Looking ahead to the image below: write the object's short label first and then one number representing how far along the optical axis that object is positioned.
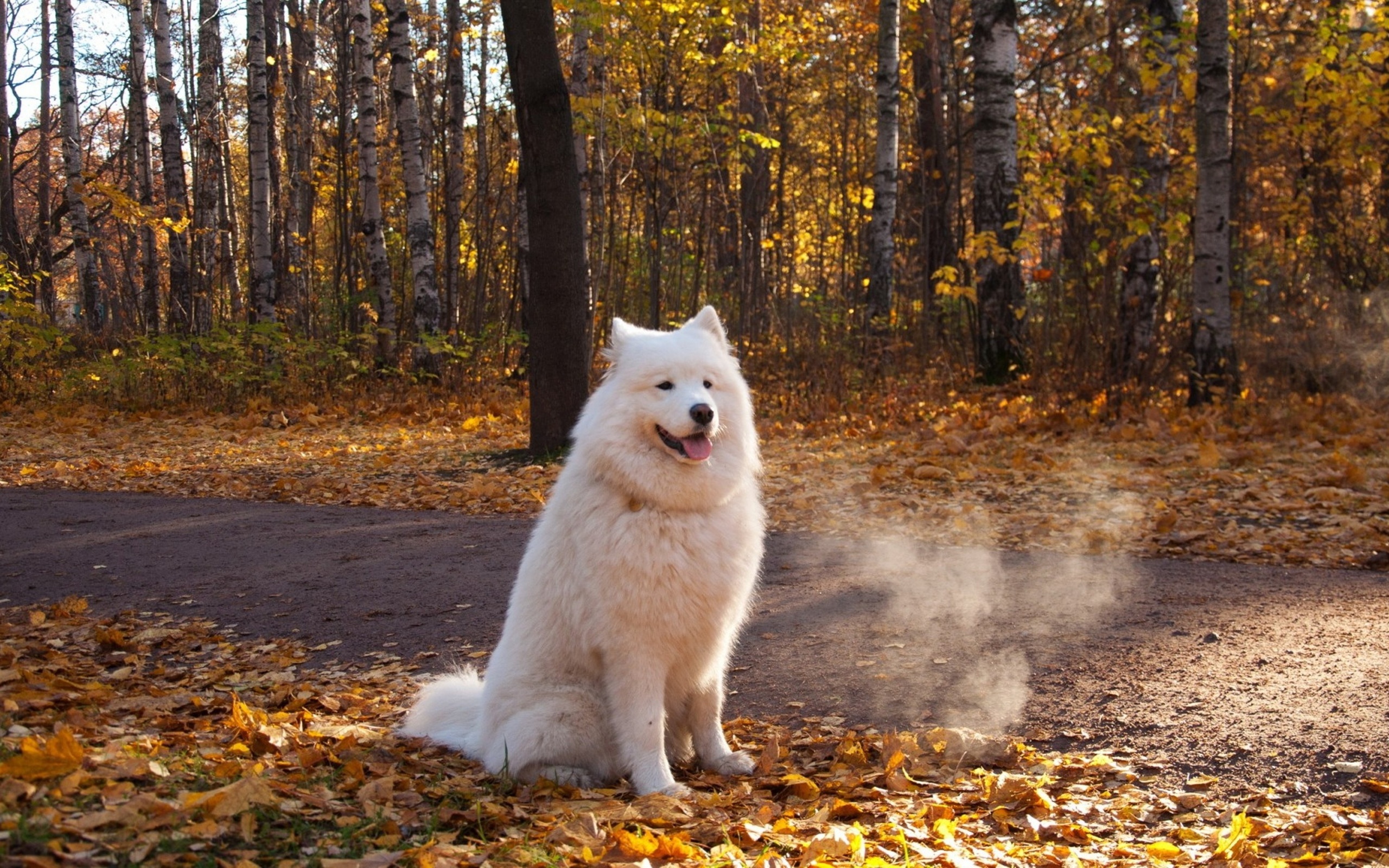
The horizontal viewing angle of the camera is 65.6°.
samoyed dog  3.86
